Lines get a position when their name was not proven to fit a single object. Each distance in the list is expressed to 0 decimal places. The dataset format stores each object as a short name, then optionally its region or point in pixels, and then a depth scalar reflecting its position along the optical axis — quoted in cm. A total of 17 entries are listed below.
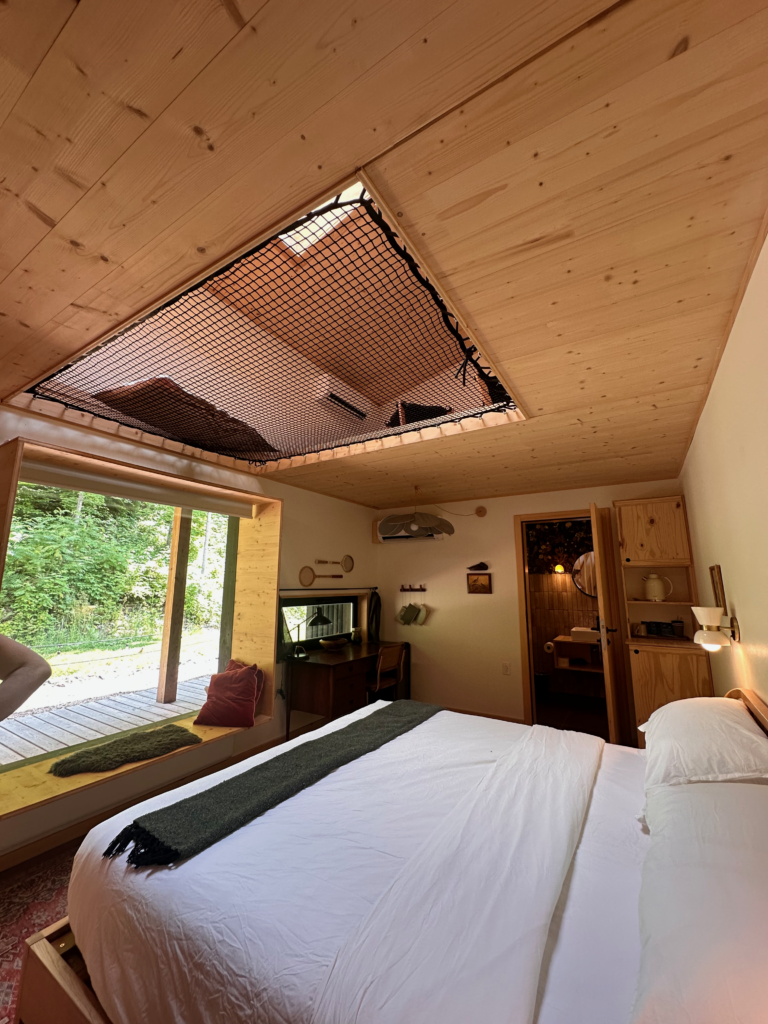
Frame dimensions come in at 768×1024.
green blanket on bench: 246
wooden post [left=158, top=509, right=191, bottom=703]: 345
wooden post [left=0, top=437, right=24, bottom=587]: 204
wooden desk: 355
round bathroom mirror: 518
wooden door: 322
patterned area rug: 155
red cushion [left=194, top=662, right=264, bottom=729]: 324
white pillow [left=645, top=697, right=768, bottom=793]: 136
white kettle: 352
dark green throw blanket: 135
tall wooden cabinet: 307
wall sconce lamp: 206
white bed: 94
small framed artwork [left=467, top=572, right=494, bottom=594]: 454
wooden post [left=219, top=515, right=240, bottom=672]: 379
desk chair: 394
